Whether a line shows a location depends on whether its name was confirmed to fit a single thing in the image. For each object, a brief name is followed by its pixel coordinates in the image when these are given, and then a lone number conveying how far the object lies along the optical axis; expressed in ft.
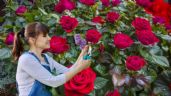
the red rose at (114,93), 7.24
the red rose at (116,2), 9.81
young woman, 6.77
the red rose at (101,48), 7.90
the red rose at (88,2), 9.02
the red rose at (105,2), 9.70
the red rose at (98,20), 8.72
